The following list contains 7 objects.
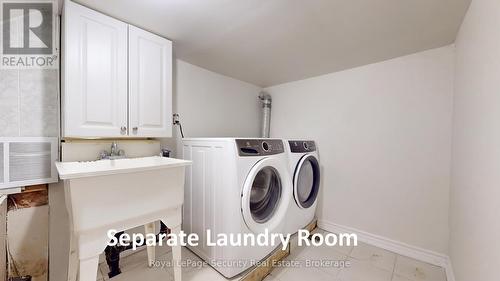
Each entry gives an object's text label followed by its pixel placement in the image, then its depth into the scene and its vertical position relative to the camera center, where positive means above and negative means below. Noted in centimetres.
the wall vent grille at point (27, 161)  112 -17
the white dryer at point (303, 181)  172 -45
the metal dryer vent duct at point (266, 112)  270 +33
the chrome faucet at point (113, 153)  140 -14
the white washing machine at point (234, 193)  125 -43
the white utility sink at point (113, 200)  84 -33
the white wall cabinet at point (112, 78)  114 +37
